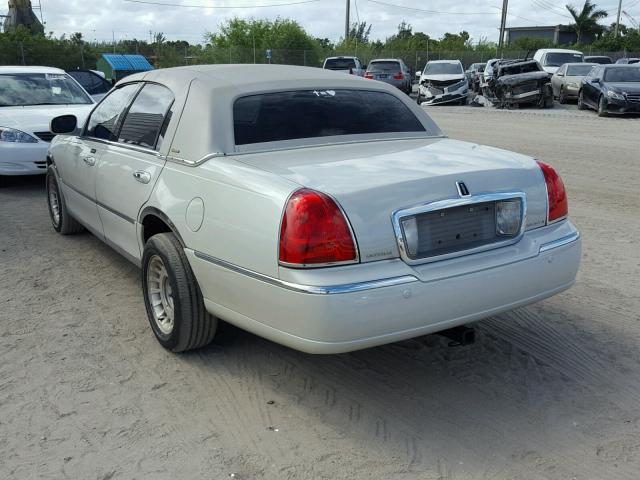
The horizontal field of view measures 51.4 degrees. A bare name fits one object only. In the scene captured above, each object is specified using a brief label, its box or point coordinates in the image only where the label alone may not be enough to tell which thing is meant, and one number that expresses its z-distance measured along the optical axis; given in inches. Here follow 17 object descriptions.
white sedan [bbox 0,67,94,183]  341.1
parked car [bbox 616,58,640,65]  1203.5
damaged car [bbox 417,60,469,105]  950.4
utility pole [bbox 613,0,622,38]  2667.3
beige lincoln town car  117.5
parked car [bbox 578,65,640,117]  691.4
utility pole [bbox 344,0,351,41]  1892.2
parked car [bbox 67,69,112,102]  596.4
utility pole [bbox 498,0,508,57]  1745.8
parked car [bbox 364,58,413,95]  1052.3
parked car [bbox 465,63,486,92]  1165.3
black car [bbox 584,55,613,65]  1284.2
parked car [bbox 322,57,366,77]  1121.4
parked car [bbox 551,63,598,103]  887.4
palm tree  2886.3
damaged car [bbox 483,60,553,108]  837.2
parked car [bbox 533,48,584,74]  1079.0
